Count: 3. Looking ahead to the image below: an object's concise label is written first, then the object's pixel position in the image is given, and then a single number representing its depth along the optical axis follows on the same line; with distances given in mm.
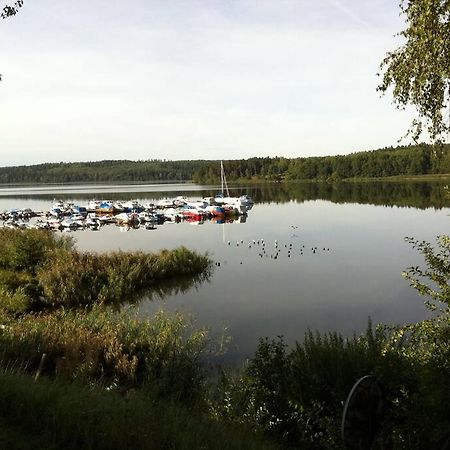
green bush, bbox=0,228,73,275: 26125
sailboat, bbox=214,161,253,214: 84262
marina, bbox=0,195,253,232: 68312
